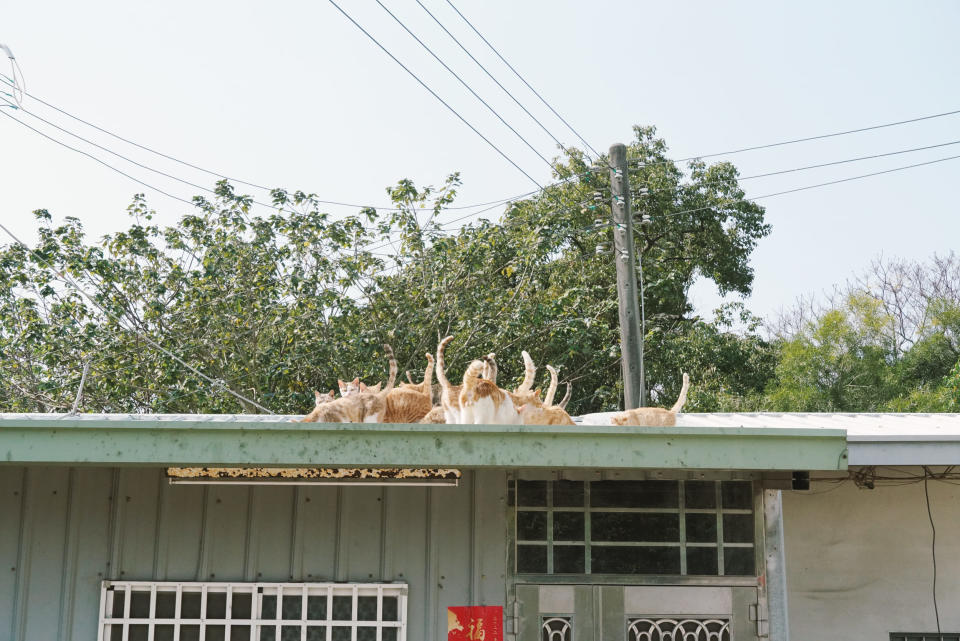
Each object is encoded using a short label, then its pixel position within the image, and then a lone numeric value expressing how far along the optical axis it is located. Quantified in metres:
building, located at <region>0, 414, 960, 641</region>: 5.40
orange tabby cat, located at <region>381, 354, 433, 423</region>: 5.54
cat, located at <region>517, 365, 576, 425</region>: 5.19
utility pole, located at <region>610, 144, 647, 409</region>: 12.77
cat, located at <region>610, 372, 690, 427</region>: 5.26
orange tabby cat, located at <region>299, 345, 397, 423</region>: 5.19
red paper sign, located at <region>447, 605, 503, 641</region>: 5.39
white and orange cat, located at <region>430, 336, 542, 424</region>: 5.12
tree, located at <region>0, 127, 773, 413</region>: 14.69
